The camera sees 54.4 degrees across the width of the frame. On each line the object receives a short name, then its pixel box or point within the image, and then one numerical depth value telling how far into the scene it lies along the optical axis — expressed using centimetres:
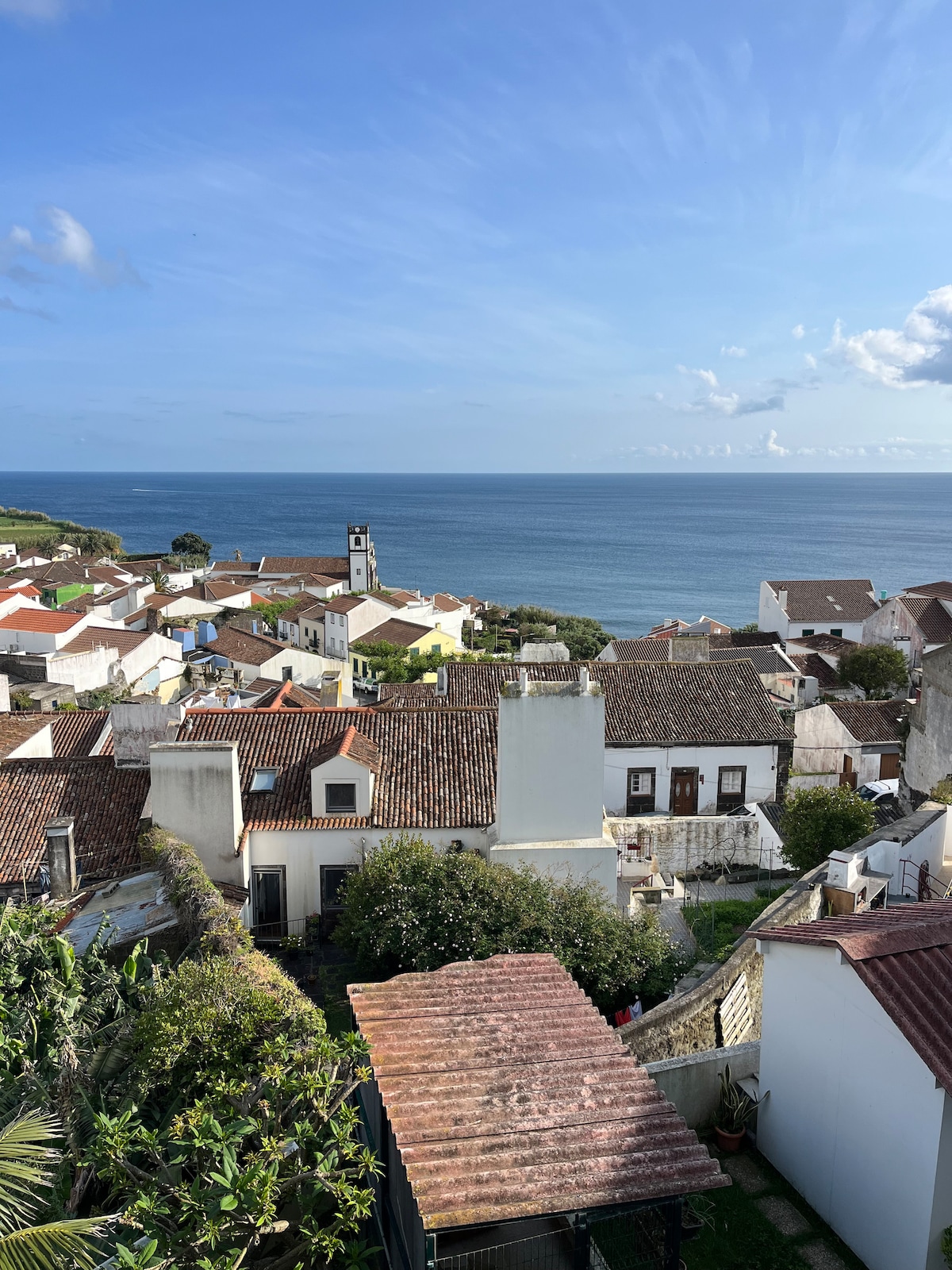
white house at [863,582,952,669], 4997
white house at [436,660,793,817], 2739
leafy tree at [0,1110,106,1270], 531
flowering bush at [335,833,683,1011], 1350
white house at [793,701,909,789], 3247
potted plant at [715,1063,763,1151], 1021
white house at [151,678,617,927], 1608
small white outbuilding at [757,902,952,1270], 791
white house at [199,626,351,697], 4747
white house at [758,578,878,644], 6034
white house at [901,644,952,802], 2673
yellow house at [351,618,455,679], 6125
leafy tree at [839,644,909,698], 4594
